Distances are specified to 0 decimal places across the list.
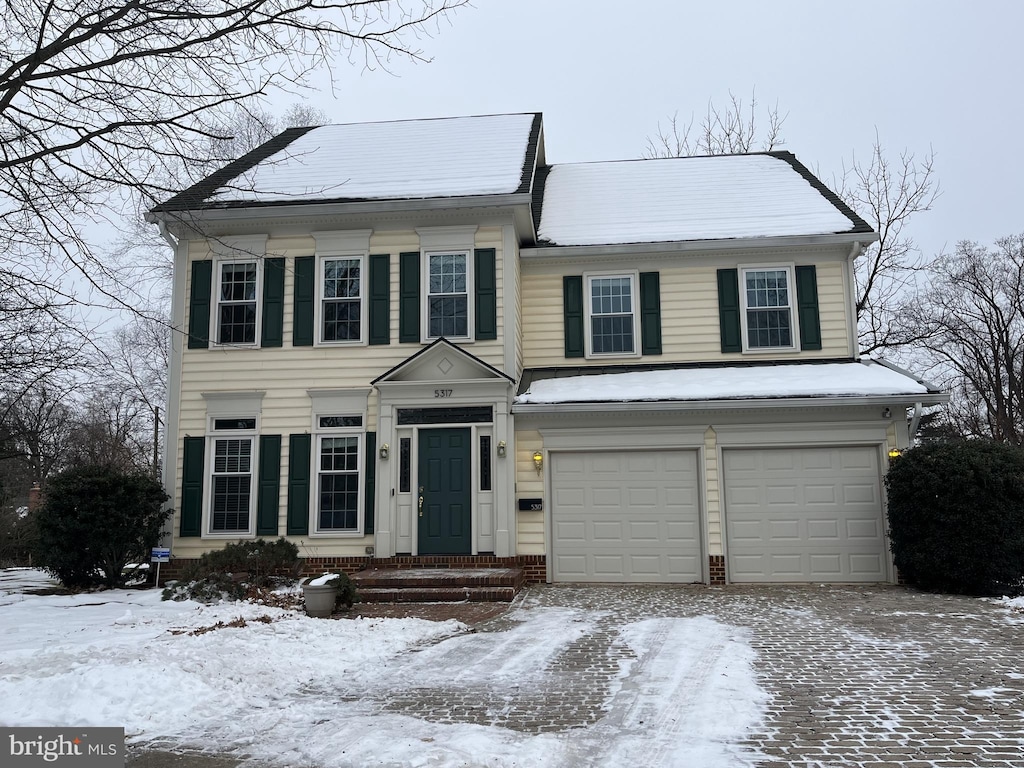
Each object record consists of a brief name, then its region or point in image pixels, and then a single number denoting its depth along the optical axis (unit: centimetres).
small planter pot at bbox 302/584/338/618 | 895
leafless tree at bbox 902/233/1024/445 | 3002
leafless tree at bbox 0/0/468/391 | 608
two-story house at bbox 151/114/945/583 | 1165
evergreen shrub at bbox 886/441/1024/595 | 1013
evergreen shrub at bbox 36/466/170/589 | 1080
